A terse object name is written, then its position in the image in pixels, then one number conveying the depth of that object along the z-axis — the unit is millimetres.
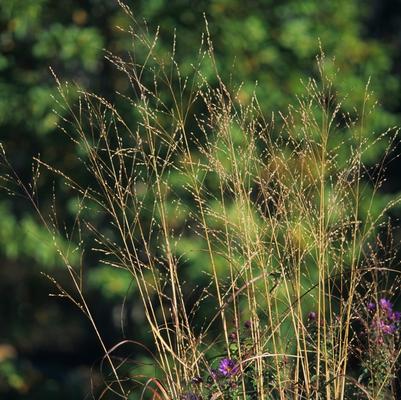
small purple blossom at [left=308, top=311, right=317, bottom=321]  5972
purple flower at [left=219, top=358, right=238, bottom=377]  5627
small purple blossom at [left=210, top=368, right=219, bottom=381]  5493
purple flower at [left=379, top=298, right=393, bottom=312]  6250
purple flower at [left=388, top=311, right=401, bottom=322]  6327
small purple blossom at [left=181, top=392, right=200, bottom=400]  5537
